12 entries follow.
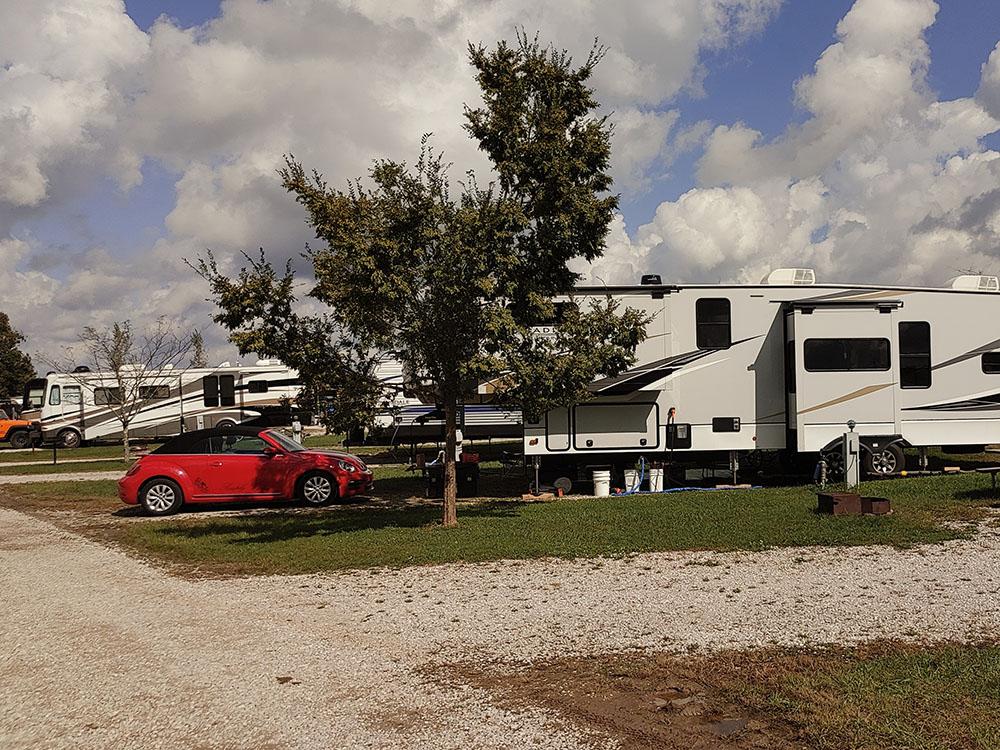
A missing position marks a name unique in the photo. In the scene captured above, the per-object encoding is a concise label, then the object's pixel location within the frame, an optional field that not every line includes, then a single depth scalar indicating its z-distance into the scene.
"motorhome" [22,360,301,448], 32.12
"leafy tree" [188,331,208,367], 36.48
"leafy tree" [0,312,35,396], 64.19
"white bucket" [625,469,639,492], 14.95
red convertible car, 14.40
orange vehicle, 37.08
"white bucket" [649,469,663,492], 15.02
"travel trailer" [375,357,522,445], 22.53
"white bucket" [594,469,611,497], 14.68
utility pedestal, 13.51
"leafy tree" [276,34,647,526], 10.02
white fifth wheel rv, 14.72
